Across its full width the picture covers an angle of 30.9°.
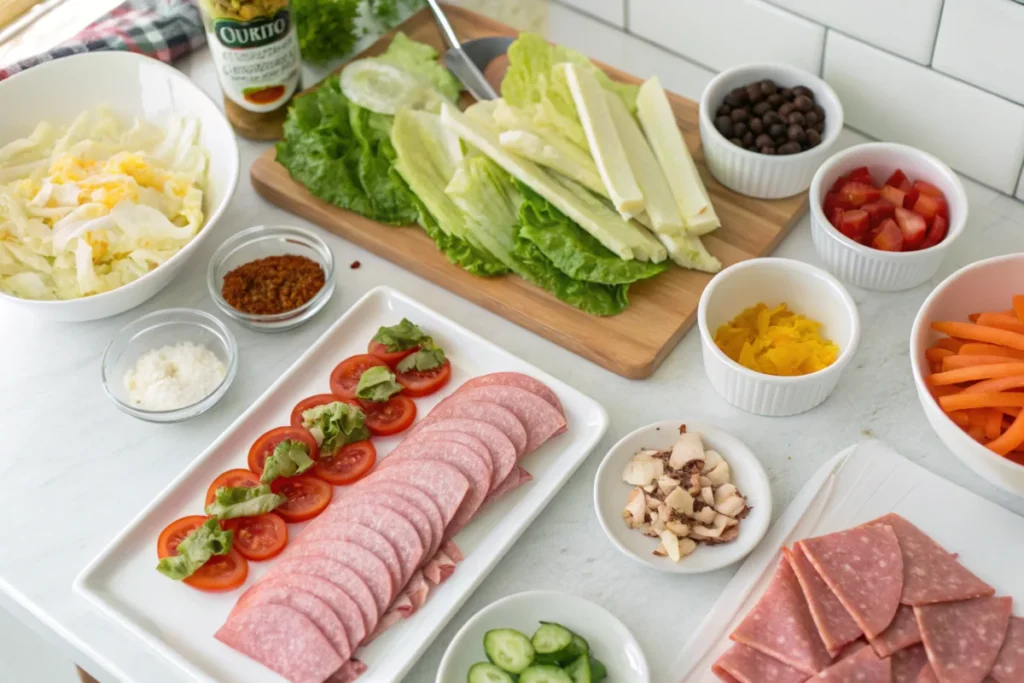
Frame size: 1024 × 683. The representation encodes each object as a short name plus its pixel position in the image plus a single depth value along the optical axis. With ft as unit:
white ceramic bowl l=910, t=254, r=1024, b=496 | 3.37
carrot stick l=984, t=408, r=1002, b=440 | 3.34
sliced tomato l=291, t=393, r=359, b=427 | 3.63
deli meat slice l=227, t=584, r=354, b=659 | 3.27
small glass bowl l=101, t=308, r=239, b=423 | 3.71
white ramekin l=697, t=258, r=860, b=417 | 3.54
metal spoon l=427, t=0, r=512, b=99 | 4.18
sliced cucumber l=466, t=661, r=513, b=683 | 3.20
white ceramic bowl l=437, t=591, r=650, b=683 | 3.25
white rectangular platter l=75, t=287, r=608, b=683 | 3.32
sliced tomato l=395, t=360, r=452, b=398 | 3.67
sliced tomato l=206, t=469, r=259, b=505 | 3.51
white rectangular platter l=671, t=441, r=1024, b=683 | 3.31
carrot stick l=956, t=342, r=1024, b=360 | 3.41
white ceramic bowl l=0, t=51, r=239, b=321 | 3.92
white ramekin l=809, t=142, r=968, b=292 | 3.68
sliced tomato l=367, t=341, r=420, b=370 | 3.71
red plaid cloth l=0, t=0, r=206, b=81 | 4.20
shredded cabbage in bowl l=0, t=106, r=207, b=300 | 3.74
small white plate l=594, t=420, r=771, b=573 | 3.37
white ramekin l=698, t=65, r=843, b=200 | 3.84
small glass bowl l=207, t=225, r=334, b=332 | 3.81
